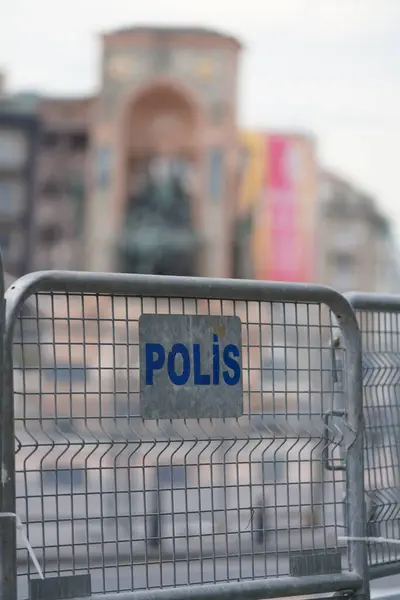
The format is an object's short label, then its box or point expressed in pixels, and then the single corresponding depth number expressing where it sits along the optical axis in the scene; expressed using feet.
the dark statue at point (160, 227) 276.21
